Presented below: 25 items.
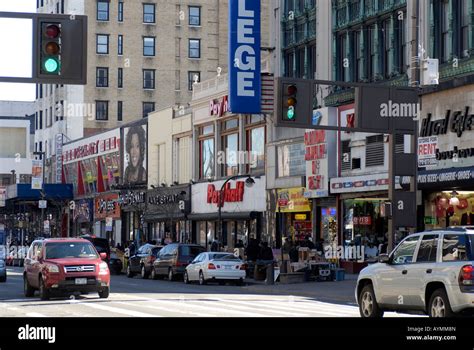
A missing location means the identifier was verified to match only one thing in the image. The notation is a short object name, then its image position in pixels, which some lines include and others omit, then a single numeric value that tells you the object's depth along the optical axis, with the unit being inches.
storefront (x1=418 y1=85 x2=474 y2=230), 1572.3
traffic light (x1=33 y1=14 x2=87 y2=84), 849.5
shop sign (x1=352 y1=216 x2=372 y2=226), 1895.9
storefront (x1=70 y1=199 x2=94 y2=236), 3538.4
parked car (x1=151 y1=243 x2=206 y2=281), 1924.2
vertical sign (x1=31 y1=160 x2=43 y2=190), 3476.9
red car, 1230.3
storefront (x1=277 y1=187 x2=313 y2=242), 2122.3
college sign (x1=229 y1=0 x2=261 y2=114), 2117.4
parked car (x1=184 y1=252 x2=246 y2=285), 1745.8
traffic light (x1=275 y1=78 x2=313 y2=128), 1227.2
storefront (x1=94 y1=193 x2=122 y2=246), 3289.9
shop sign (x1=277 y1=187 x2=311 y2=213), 2121.1
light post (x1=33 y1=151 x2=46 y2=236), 3528.5
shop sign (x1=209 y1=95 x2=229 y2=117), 2469.2
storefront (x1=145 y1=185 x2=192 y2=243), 2748.5
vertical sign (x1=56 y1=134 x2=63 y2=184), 3887.8
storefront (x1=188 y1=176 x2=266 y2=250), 2351.1
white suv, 767.1
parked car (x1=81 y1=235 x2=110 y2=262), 2050.9
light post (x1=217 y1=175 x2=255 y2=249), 2224.4
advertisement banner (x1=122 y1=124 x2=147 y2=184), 3073.3
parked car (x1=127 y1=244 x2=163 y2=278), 2066.9
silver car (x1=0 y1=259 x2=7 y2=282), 1786.9
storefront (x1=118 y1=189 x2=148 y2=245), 3058.6
